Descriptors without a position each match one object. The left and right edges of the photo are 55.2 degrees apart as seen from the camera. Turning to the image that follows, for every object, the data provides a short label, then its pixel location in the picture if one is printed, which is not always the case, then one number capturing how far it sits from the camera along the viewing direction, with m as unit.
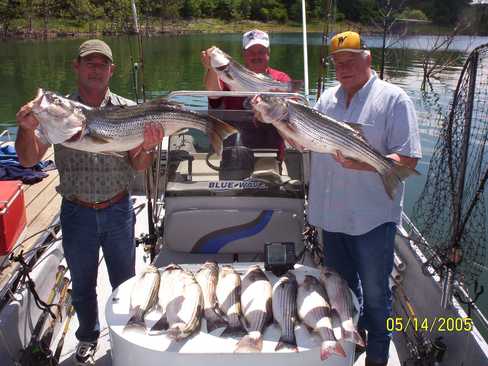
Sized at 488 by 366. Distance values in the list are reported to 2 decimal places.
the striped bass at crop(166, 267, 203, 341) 2.40
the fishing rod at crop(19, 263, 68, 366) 3.38
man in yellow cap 2.84
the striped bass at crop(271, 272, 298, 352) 2.38
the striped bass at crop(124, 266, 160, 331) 2.49
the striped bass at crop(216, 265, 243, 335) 2.50
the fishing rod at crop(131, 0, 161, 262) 3.88
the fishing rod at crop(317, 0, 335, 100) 5.01
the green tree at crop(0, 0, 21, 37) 63.75
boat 3.50
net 3.17
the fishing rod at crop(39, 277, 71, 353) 3.65
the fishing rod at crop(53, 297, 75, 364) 3.65
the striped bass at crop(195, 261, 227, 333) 2.52
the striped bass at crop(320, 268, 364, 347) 2.42
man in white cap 3.84
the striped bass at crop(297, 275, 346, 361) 2.31
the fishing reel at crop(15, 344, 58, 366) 3.38
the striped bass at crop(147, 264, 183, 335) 2.46
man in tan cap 3.11
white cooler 2.30
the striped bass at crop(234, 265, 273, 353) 2.34
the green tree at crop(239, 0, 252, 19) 103.31
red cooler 5.23
